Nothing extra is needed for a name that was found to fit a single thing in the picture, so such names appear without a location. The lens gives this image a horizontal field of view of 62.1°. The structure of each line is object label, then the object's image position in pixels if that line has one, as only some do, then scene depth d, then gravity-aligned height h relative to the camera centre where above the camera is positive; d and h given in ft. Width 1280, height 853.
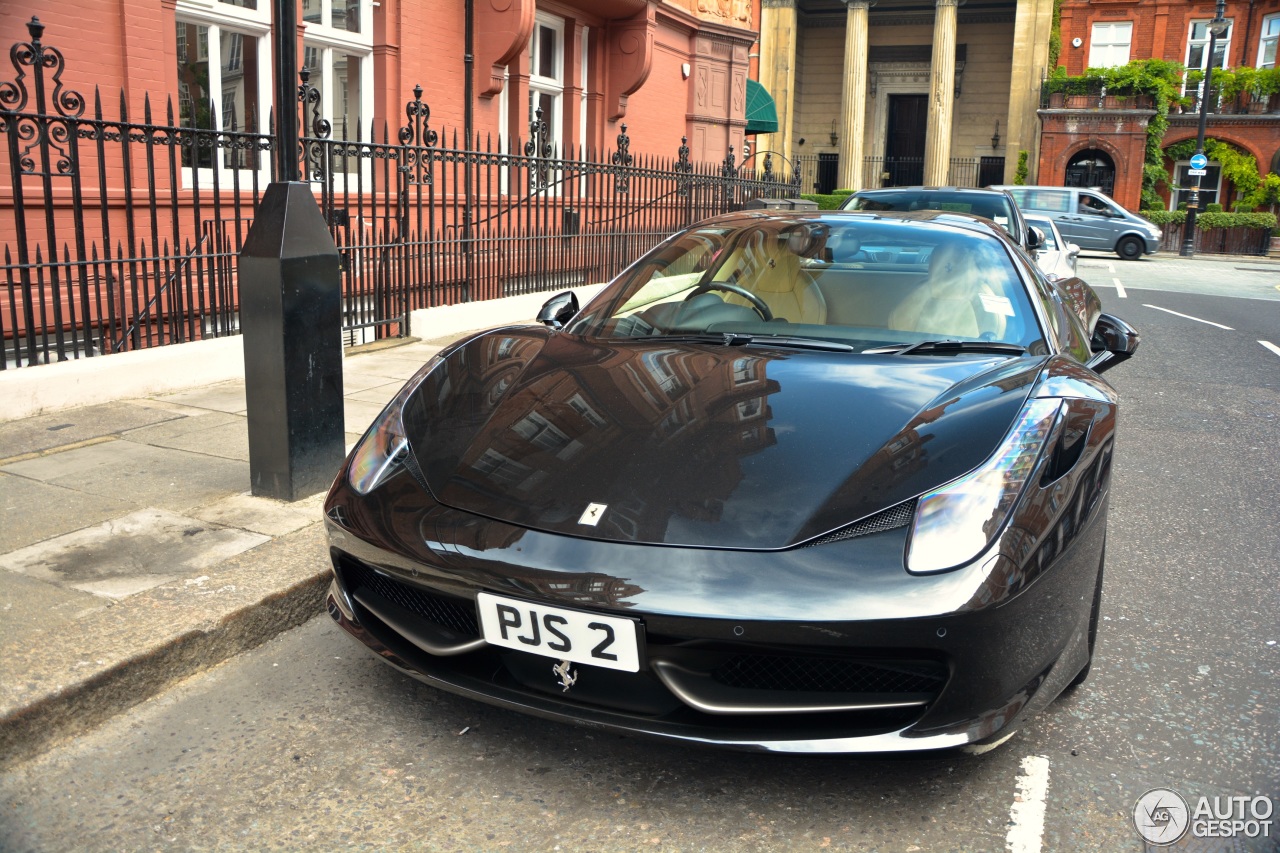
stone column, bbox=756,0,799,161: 150.10 +21.58
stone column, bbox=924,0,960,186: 138.51 +15.75
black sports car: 7.88 -2.56
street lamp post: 105.81 +2.05
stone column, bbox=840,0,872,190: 145.07 +15.22
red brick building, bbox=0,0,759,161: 26.61 +4.87
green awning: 84.33 +7.64
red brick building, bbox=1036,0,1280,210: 131.75 +13.64
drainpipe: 39.93 +4.97
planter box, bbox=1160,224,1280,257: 111.04 -2.27
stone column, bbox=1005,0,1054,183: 136.46 +18.59
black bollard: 14.34 -1.94
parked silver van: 95.96 -0.44
